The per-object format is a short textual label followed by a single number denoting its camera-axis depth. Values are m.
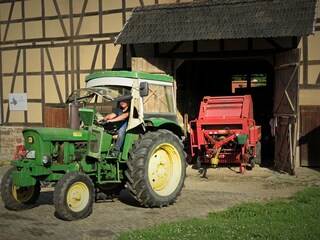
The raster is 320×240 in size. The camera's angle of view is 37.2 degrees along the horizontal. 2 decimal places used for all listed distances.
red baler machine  11.31
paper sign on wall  16.25
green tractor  6.75
